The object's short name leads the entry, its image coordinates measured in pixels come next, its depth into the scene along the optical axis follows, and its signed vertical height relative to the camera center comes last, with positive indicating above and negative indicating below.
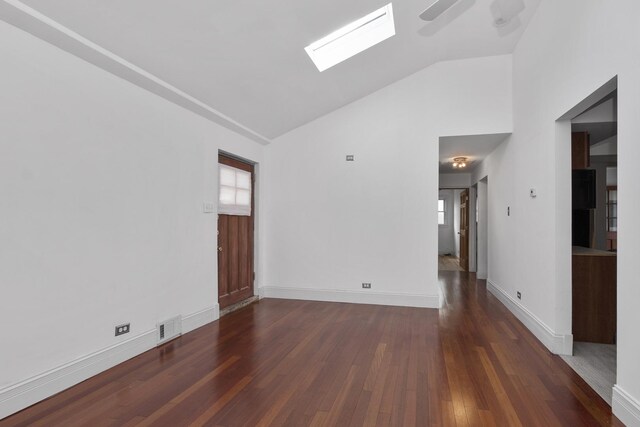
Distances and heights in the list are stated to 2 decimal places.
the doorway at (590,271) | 2.96 -0.56
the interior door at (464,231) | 8.28 -0.34
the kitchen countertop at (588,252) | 3.57 -0.38
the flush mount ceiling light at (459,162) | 6.61 +1.06
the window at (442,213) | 13.22 +0.14
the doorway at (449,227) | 11.93 -0.37
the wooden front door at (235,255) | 4.62 -0.54
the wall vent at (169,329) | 3.47 -1.16
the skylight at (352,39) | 3.79 +2.05
